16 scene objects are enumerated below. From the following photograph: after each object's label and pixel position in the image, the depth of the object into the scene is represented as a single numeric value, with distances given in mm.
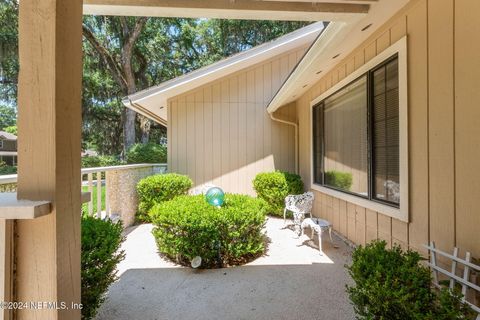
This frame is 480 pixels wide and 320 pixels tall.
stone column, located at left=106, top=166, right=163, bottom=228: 5105
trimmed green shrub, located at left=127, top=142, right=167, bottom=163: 9664
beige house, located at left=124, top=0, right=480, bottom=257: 2123
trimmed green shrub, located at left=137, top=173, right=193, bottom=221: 5793
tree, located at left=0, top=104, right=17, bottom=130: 20156
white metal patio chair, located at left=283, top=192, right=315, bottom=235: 4719
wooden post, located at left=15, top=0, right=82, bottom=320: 1002
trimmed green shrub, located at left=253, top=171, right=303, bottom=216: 6320
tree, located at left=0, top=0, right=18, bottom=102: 11641
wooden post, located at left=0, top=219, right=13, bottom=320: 983
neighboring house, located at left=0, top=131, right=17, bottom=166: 19734
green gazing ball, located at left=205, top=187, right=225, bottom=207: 4081
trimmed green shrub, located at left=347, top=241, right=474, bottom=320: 1527
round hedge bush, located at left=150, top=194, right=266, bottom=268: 3453
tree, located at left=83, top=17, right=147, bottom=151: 14625
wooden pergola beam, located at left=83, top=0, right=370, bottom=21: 2375
